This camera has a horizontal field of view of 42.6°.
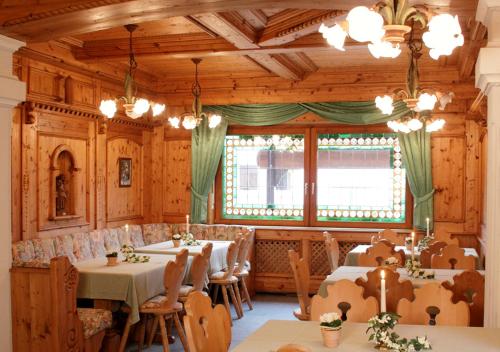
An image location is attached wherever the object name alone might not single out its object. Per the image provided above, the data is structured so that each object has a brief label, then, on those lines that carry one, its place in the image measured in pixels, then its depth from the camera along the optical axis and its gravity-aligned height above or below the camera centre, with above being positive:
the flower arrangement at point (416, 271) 5.34 -0.83
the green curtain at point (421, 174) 8.41 -0.02
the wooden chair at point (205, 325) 3.11 -0.79
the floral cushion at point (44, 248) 6.51 -0.80
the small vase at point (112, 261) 6.01 -0.84
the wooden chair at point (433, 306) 3.74 -0.80
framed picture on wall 8.55 -0.01
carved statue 7.24 -0.28
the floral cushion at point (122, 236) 8.06 -0.82
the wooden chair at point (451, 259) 6.09 -0.83
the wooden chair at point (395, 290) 4.29 -0.79
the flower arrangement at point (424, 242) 7.33 -0.82
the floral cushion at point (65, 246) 6.88 -0.82
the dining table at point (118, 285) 5.59 -1.00
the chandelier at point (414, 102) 5.21 +0.65
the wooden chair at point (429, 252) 6.49 -0.82
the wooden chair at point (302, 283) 5.36 -0.94
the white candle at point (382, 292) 2.95 -0.56
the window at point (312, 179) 8.87 -0.09
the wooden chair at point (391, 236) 8.02 -0.80
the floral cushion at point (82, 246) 7.20 -0.85
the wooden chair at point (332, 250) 7.26 -0.89
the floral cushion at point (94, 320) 5.14 -1.22
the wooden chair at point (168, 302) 5.62 -1.18
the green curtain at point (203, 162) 9.24 +0.14
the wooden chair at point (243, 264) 7.76 -1.14
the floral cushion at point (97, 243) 7.52 -0.85
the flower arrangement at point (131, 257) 6.28 -0.84
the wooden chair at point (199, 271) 6.17 -0.97
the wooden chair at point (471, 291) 4.15 -0.79
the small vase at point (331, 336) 3.07 -0.79
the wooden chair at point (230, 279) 7.26 -1.26
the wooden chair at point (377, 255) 6.30 -0.82
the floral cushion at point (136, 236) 8.55 -0.87
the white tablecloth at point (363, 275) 5.26 -0.89
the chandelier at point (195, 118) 7.84 +0.67
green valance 8.42 +0.49
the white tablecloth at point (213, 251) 7.33 -0.92
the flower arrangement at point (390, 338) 2.91 -0.77
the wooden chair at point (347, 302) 3.88 -0.79
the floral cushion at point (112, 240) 7.79 -0.85
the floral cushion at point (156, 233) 8.95 -0.87
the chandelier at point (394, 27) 2.84 +0.66
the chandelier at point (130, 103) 6.56 +0.71
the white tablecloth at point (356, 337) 3.07 -0.84
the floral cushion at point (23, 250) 6.18 -0.78
